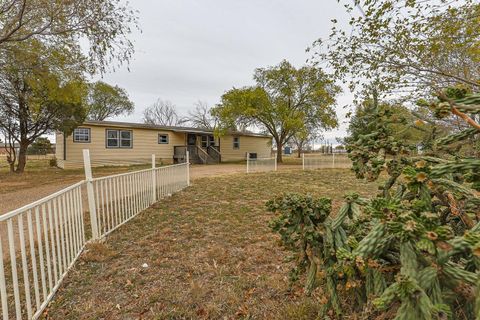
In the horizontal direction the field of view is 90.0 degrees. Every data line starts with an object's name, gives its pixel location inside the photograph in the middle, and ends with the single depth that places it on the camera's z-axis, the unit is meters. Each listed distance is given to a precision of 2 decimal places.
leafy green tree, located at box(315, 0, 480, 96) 3.23
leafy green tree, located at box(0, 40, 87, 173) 6.94
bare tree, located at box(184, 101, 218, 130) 35.06
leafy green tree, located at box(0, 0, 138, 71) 5.96
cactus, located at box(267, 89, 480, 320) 0.70
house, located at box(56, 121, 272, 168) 13.91
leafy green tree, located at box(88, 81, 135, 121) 26.84
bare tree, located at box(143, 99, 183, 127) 40.41
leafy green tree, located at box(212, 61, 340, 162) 16.70
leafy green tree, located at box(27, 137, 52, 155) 20.56
